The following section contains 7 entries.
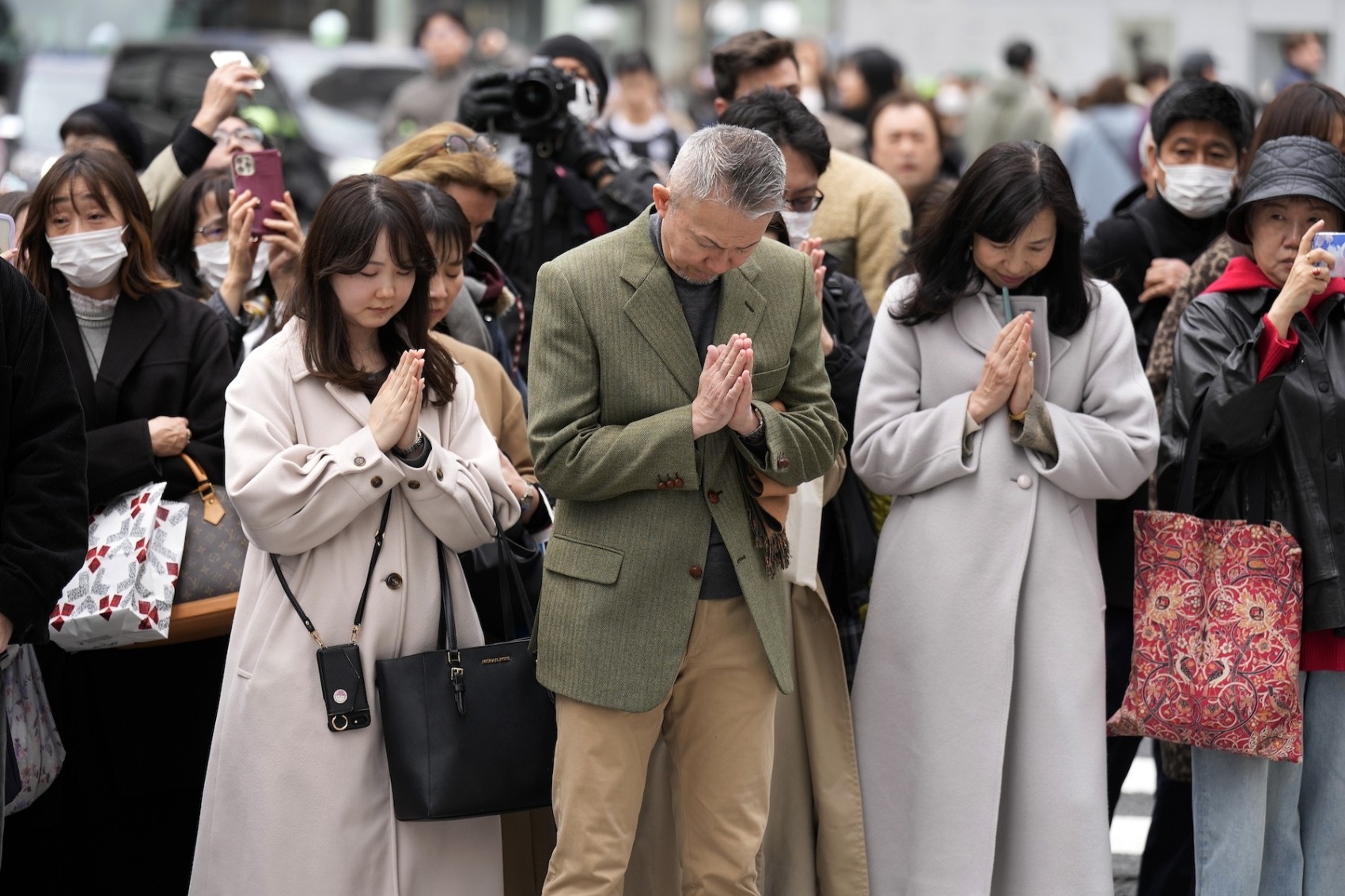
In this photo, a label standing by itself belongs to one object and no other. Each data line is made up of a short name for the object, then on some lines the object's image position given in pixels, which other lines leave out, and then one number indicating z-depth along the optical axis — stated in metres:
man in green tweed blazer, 7.41
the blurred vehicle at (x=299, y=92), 26.06
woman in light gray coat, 8.63
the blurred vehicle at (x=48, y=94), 24.12
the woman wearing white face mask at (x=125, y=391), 8.91
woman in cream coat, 7.64
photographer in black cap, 11.26
